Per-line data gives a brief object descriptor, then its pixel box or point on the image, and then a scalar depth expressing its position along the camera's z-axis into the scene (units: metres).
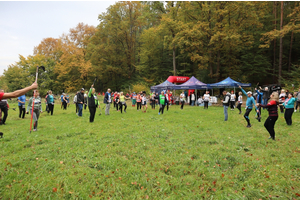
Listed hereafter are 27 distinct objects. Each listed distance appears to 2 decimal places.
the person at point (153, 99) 19.49
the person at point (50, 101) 14.14
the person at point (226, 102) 11.38
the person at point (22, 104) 12.96
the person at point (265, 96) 16.00
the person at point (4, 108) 10.75
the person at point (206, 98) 19.05
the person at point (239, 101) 15.10
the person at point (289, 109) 9.61
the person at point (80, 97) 12.72
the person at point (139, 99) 18.04
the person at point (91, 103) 10.77
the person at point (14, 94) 3.39
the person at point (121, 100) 15.54
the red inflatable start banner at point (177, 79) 31.42
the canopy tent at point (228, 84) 21.27
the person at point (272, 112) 7.09
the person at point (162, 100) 14.34
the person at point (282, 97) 13.30
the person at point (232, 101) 17.84
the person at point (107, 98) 14.08
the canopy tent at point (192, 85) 23.58
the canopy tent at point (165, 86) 25.14
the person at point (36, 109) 8.73
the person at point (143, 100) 16.76
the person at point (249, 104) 9.50
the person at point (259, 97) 13.01
